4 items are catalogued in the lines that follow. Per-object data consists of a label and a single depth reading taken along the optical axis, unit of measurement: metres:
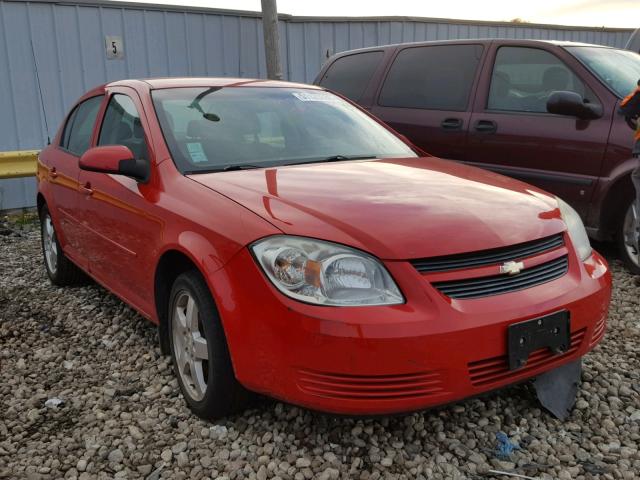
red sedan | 2.12
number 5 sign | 8.18
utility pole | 8.51
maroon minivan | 4.62
